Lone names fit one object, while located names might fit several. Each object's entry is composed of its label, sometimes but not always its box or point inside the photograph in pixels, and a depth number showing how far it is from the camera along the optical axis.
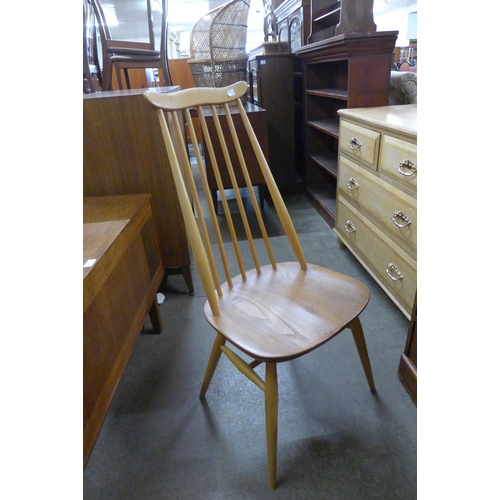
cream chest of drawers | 1.30
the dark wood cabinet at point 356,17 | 1.96
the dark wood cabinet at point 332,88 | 1.85
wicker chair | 2.63
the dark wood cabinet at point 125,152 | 1.40
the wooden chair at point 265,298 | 0.83
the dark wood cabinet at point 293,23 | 2.71
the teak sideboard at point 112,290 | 0.89
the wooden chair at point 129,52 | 2.24
